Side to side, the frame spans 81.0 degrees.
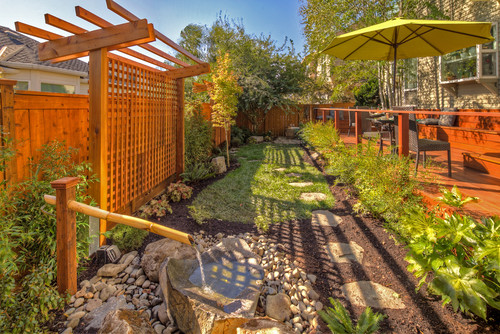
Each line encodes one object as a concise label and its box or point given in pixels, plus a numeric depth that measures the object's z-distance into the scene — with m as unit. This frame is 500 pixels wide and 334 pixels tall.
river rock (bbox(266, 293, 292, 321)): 2.29
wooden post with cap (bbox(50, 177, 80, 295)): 2.07
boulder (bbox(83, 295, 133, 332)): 2.05
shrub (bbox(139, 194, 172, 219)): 3.97
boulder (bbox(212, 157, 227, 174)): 6.74
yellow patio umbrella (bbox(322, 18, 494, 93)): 4.39
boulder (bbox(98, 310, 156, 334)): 1.80
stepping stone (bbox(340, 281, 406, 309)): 2.30
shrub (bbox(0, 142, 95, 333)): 1.80
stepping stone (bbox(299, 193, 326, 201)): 4.96
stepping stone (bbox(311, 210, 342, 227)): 3.93
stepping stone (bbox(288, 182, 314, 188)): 5.78
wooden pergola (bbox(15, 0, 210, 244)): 2.89
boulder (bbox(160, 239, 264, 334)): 1.96
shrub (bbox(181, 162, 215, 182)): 5.66
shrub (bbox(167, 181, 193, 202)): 4.72
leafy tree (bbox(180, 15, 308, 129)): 12.61
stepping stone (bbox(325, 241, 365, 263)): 3.03
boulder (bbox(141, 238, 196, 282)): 2.72
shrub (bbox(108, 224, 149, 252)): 3.12
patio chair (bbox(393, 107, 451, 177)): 3.69
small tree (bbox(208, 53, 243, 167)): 7.29
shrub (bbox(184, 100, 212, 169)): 6.33
